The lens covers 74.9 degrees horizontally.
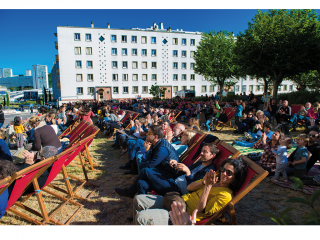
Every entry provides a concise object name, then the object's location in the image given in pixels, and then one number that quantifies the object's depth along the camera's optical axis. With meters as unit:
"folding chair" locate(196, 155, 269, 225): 2.02
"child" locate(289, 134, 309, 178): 3.92
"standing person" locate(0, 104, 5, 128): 10.58
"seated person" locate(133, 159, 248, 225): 2.14
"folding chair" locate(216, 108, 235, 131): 9.76
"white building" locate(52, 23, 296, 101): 39.34
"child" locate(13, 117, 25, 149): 7.12
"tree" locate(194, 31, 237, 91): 31.27
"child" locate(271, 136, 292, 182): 3.88
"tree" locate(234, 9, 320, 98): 14.98
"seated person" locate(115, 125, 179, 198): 3.16
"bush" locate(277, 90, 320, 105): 12.17
